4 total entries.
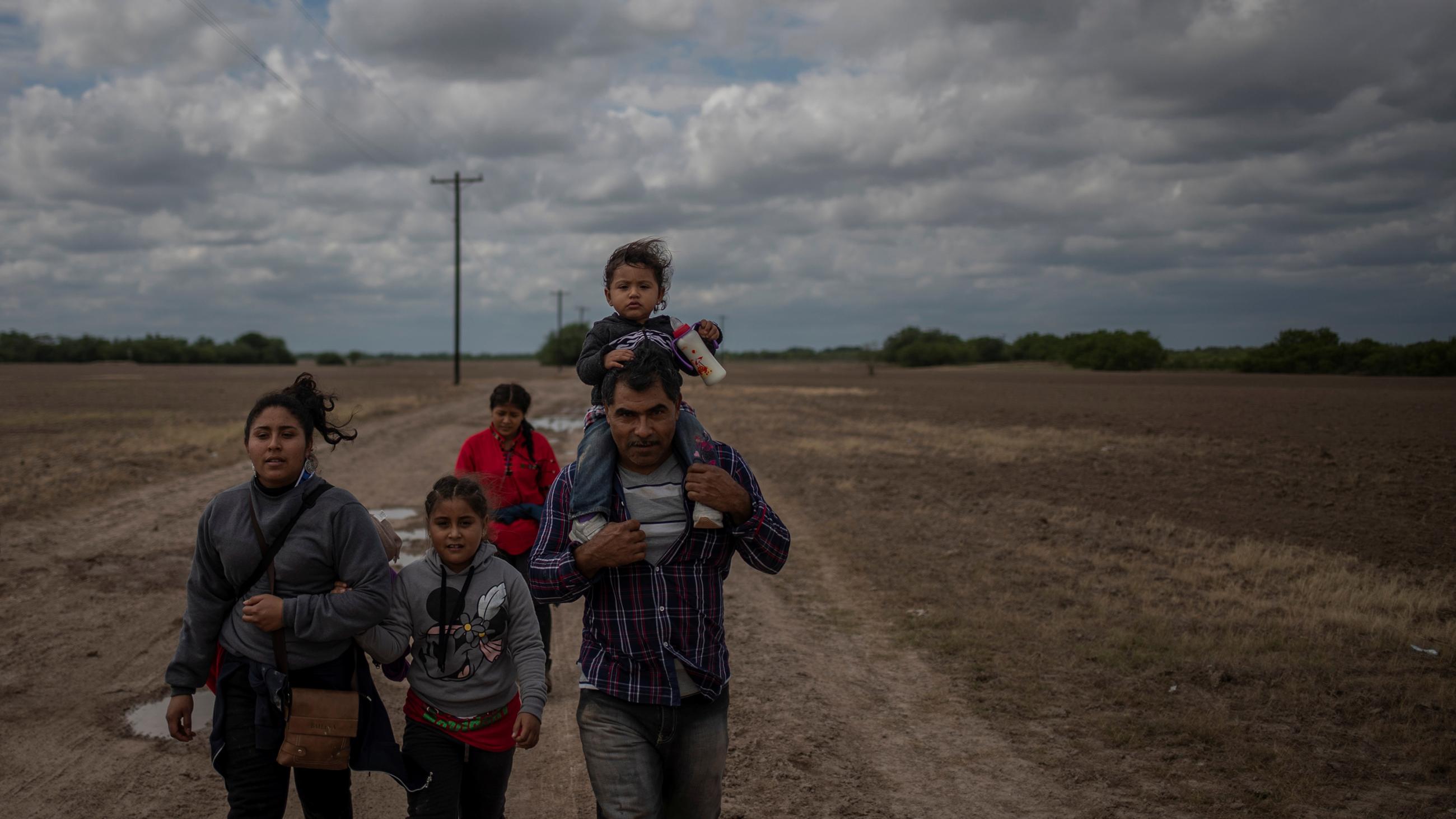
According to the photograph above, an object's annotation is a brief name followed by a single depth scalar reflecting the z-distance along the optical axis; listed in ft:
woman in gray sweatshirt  10.53
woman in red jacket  19.01
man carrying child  9.29
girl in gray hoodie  11.58
